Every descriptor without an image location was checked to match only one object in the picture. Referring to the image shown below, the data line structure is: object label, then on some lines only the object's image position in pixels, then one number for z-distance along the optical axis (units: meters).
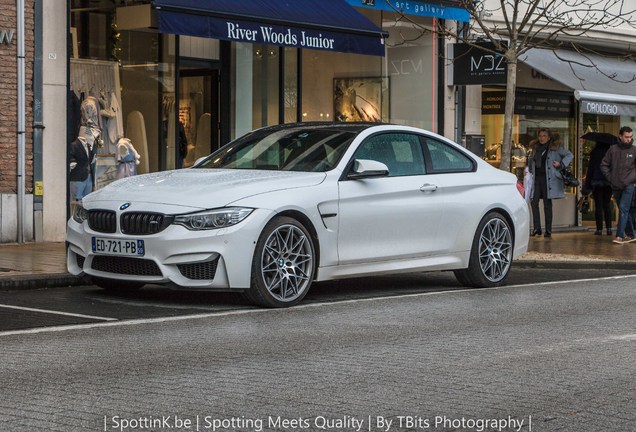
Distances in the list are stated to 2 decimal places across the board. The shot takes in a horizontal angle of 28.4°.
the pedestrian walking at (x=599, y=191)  22.41
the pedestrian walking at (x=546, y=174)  21.30
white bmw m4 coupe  9.92
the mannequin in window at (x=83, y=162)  17.09
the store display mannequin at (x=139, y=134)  18.11
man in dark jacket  19.47
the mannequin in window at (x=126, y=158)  17.98
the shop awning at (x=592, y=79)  21.78
